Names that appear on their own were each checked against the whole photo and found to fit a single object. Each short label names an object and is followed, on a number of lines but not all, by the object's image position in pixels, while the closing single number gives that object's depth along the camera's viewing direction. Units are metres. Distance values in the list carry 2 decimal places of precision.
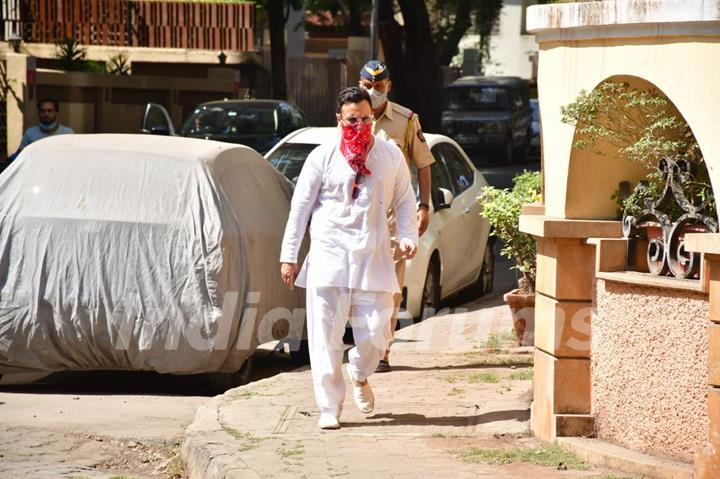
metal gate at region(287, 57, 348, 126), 82.44
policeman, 17.41
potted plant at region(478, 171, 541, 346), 19.78
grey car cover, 17.37
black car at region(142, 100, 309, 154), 38.00
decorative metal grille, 11.98
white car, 23.08
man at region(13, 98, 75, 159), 30.25
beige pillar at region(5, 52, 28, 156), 50.75
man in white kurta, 14.56
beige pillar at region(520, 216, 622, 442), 13.49
